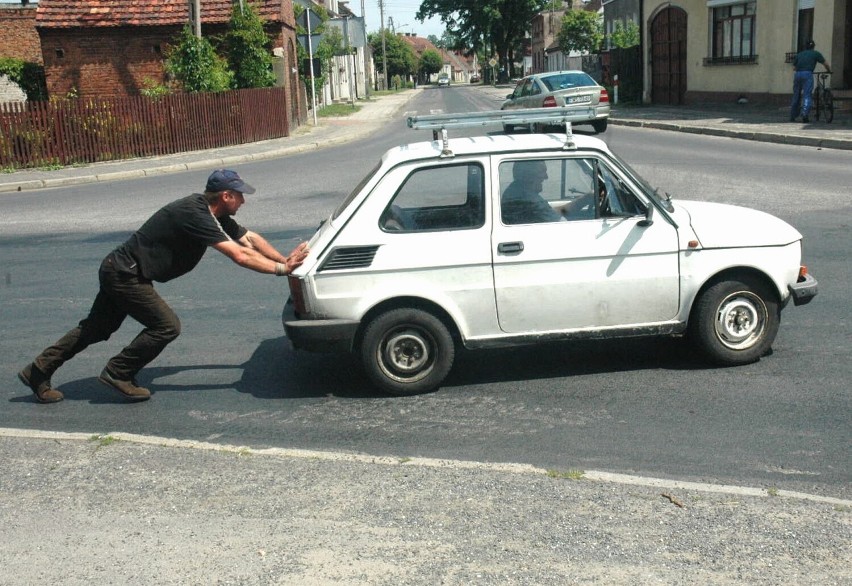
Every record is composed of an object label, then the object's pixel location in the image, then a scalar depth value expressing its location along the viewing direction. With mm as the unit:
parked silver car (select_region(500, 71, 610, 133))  26938
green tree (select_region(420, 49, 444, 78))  178000
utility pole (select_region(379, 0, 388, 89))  122562
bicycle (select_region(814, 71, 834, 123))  24453
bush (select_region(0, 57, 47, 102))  34188
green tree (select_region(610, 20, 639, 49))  49719
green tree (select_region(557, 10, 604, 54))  70688
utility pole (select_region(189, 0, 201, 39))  29219
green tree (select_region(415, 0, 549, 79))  97250
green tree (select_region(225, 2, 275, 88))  30688
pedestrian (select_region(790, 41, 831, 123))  24078
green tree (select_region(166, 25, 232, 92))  29297
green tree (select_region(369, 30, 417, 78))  134288
